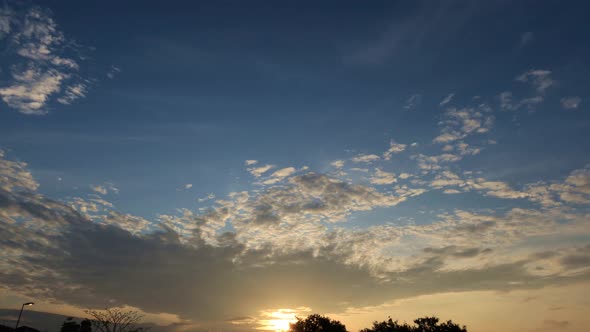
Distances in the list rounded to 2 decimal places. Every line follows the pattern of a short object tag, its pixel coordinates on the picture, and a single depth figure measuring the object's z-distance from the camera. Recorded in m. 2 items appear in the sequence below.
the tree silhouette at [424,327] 78.74
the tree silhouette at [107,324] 108.39
